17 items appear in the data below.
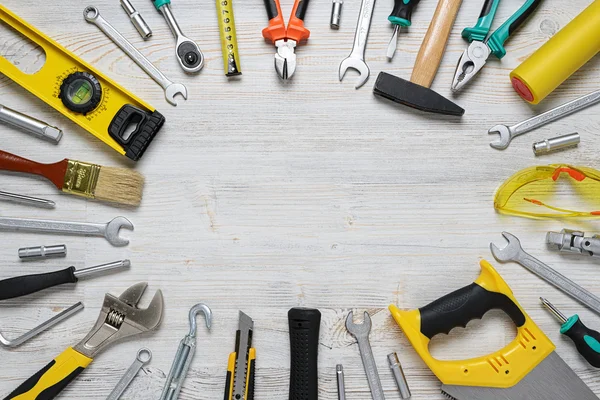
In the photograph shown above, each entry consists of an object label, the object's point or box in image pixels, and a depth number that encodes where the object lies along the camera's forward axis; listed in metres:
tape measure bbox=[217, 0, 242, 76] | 1.36
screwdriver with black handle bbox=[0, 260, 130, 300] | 1.31
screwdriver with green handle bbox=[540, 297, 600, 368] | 1.29
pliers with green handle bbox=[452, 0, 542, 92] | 1.34
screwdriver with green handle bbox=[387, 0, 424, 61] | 1.35
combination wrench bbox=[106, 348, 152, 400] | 1.32
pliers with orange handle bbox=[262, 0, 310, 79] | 1.34
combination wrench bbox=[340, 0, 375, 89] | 1.37
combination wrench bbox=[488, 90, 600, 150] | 1.37
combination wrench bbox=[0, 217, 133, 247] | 1.34
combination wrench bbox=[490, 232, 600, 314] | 1.33
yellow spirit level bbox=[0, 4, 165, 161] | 1.32
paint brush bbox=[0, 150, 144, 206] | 1.33
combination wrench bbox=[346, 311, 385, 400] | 1.32
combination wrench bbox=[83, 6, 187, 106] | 1.37
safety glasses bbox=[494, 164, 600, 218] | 1.37
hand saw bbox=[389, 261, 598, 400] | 1.28
